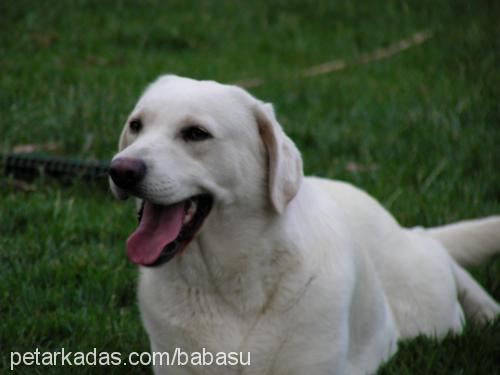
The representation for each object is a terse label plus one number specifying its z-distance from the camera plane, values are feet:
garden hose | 36.04
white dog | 19.03
